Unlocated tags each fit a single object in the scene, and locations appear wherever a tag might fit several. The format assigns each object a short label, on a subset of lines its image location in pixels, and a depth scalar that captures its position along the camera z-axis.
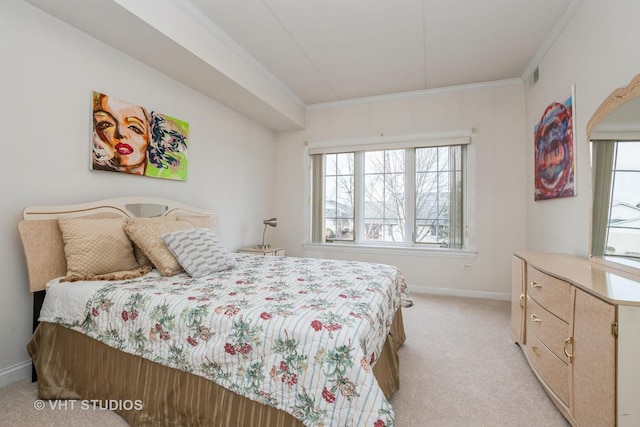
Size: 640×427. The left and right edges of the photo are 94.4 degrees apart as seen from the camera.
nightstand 3.64
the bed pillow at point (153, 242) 2.01
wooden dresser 1.16
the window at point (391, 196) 3.85
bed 1.14
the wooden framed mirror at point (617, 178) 1.67
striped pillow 2.02
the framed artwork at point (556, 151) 2.40
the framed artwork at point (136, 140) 2.28
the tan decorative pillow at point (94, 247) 1.85
